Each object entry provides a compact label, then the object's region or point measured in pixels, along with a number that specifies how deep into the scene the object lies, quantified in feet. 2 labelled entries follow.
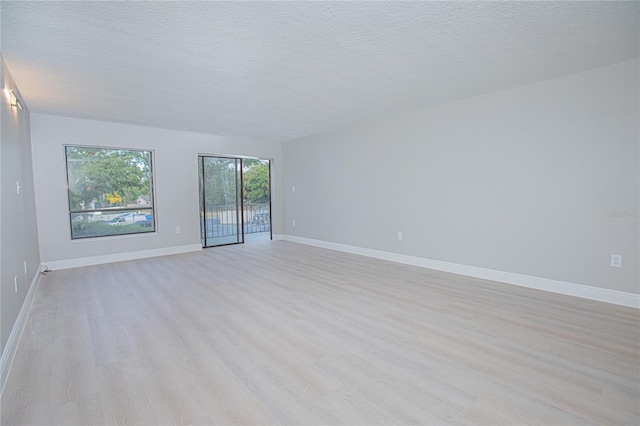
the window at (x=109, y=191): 16.53
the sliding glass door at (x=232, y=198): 21.50
